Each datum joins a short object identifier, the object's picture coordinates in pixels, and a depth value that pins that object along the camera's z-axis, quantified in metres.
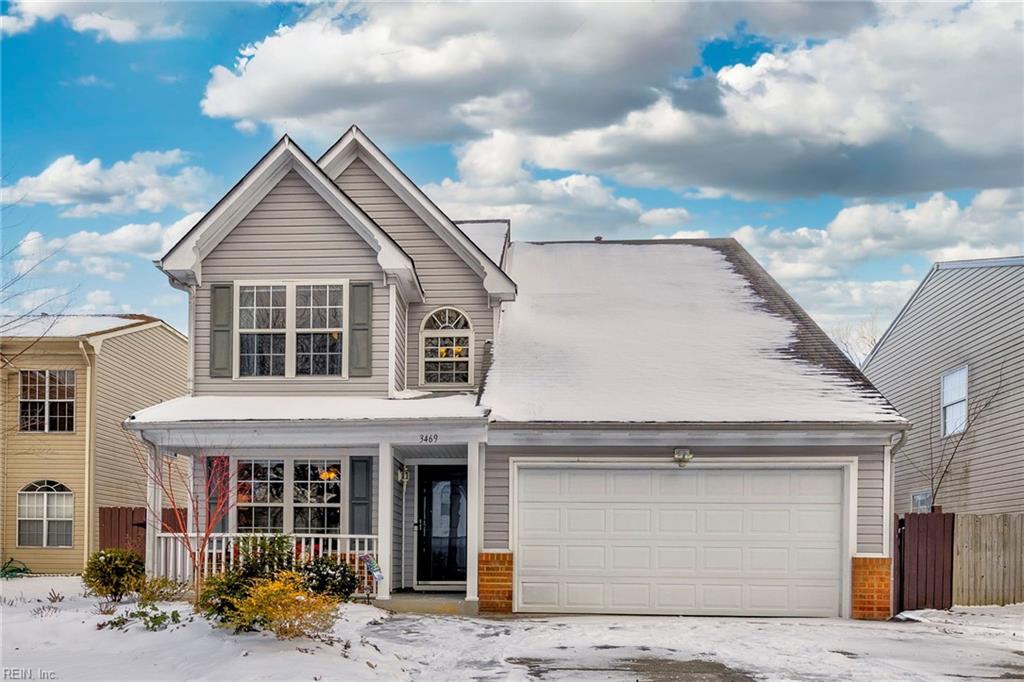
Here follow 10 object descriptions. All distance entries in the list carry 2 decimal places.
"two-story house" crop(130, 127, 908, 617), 16.30
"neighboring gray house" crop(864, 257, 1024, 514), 20.50
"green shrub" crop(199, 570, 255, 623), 11.32
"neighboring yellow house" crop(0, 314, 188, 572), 23.84
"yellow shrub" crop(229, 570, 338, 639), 10.78
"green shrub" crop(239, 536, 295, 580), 12.16
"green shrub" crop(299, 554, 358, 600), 14.60
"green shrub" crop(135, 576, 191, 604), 14.38
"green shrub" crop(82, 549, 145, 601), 14.84
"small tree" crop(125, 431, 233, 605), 16.30
